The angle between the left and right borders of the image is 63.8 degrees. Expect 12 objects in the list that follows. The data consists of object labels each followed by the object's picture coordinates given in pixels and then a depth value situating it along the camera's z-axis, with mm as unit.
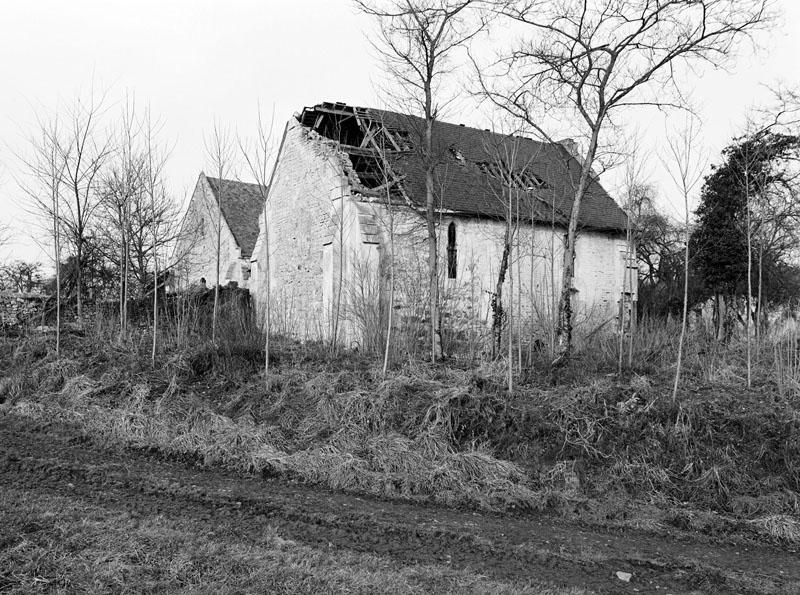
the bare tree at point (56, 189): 13349
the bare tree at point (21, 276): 28938
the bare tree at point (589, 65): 11852
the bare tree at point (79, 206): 15320
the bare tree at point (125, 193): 13320
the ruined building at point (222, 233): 25547
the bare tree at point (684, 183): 9672
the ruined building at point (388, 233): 17328
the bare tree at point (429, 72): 12336
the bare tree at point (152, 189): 12625
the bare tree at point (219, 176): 13000
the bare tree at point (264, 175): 11758
